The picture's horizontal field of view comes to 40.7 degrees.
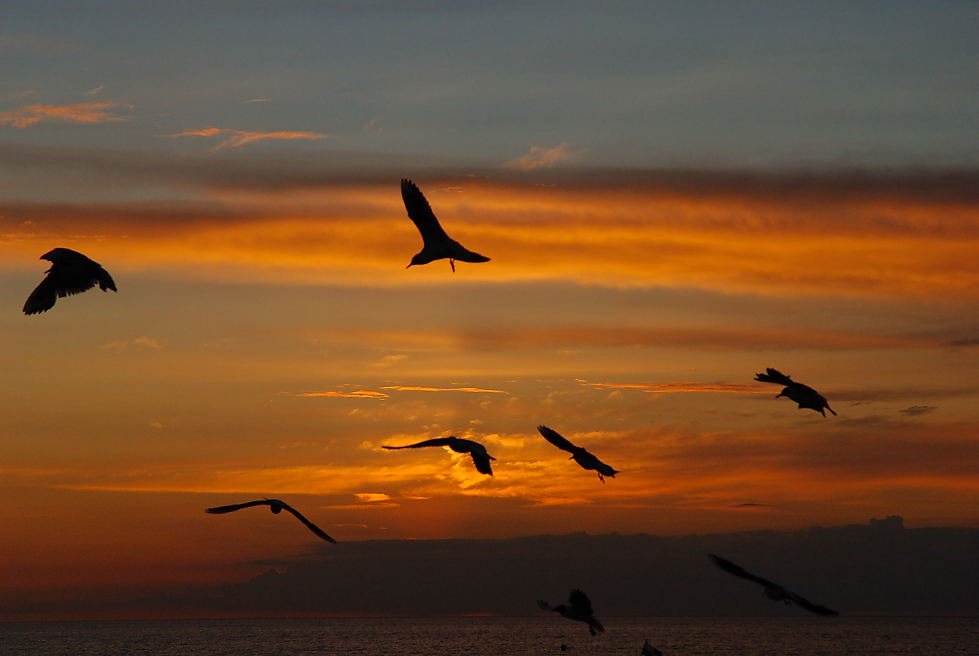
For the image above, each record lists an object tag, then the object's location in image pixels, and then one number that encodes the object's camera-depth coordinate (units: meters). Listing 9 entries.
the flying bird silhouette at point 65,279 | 35.28
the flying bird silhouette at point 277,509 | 32.19
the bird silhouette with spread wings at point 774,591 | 29.21
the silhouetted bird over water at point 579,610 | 38.72
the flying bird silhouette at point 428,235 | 36.44
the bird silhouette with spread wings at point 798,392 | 38.31
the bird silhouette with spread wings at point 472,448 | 38.16
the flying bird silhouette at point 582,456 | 40.66
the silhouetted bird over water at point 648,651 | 46.26
